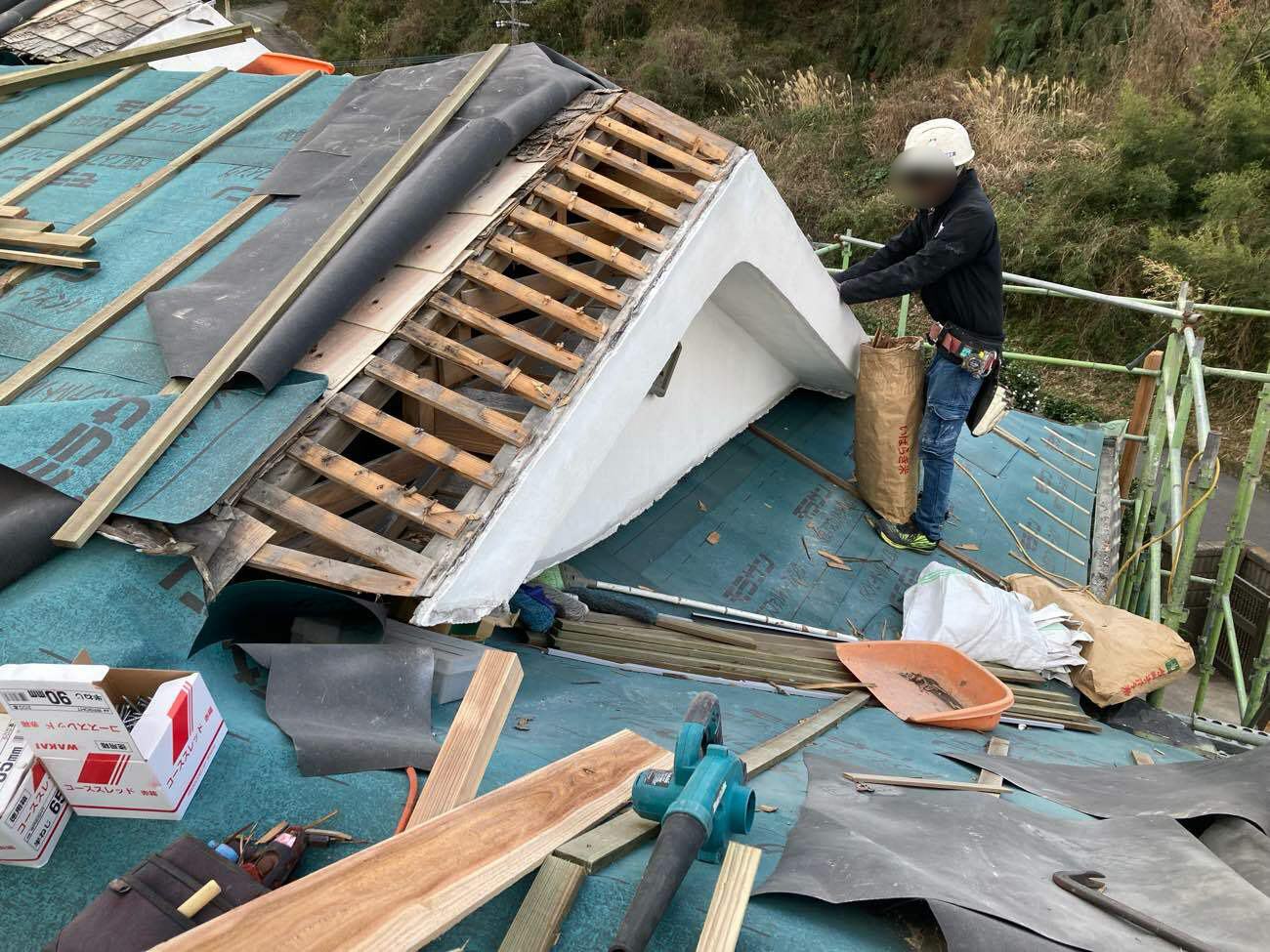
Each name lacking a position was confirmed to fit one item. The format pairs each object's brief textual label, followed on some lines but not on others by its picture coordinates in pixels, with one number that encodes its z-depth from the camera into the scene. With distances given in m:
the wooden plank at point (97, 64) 6.04
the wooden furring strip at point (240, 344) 2.56
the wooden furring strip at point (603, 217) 3.91
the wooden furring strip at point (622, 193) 4.04
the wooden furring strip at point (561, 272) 3.65
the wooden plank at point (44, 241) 4.05
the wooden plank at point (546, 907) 1.66
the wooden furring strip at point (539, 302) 3.54
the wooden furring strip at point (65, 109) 5.41
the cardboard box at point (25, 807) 1.81
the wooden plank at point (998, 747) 3.27
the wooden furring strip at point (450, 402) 3.14
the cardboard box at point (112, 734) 1.81
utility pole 24.32
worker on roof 4.66
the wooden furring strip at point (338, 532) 2.75
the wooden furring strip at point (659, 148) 4.26
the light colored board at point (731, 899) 1.53
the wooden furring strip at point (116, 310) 3.28
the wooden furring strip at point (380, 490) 2.85
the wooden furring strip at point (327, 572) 2.65
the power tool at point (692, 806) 1.45
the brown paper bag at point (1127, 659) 4.41
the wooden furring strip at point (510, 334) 3.41
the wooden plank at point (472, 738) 2.09
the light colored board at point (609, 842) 1.79
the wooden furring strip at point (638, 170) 4.15
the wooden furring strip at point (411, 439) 3.01
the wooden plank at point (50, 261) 3.94
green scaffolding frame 4.72
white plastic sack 4.39
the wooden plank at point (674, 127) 4.39
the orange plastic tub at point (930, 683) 3.56
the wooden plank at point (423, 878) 1.53
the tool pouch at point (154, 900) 1.60
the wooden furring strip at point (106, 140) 4.70
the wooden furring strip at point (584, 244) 3.79
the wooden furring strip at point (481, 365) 3.27
